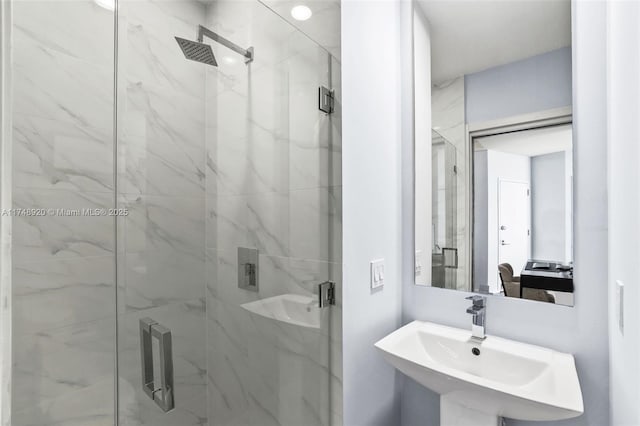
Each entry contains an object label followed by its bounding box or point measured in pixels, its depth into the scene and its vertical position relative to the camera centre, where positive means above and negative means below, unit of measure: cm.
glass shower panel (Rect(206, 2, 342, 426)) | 100 +0
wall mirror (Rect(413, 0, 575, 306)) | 131 +29
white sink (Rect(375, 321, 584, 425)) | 97 -55
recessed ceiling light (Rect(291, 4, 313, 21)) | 126 +78
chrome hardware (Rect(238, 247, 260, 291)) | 107 -18
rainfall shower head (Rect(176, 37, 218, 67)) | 91 +46
